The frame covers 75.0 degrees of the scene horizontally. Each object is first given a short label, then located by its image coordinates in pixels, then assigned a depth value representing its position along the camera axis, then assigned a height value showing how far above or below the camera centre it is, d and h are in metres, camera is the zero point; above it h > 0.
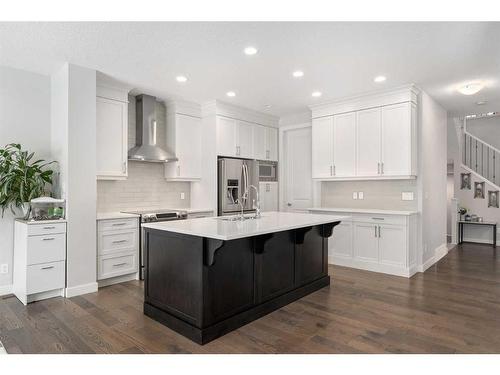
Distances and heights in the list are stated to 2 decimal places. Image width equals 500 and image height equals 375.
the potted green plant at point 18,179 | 3.58 +0.14
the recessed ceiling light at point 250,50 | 3.30 +1.45
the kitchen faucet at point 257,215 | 3.68 -0.27
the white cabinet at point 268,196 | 6.30 -0.09
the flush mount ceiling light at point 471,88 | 4.40 +1.41
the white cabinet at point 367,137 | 4.68 +0.84
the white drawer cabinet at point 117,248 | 4.06 -0.73
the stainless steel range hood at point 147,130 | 4.94 +0.94
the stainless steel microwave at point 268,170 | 6.34 +0.42
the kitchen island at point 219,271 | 2.65 -0.74
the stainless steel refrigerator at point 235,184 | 5.53 +0.13
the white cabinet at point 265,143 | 6.23 +0.96
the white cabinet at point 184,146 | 5.37 +0.77
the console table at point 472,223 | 6.91 -0.77
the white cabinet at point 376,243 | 4.58 -0.78
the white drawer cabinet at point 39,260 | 3.48 -0.76
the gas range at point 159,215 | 4.39 -0.33
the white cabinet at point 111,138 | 4.31 +0.73
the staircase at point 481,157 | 8.00 +0.85
